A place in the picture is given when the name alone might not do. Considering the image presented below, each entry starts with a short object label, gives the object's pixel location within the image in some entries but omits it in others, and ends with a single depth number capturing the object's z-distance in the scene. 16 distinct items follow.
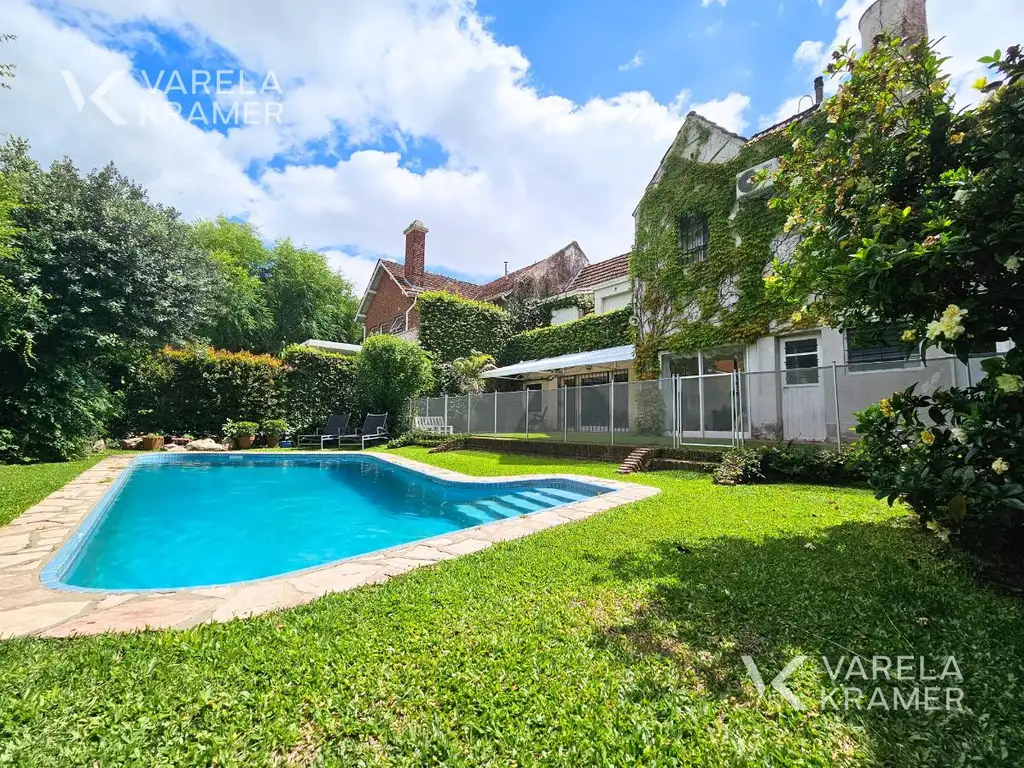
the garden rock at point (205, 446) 16.62
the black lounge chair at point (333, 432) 19.42
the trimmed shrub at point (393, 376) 19.78
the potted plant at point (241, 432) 18.20
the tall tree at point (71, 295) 12.12
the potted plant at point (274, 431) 19.16
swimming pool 6.06
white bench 20.00
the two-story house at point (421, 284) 25.86
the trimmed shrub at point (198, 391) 17.25
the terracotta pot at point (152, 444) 16.55
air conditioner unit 12.88
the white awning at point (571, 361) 15.98
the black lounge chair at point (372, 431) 19.80
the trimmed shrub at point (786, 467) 8.32
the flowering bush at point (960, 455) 3.09
